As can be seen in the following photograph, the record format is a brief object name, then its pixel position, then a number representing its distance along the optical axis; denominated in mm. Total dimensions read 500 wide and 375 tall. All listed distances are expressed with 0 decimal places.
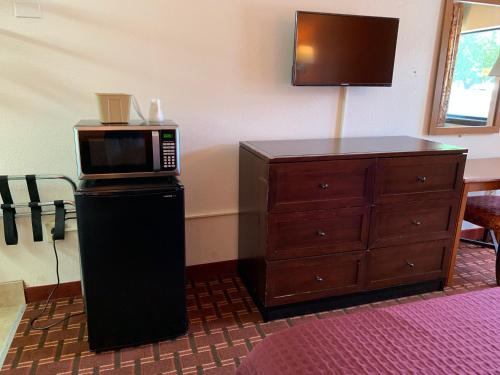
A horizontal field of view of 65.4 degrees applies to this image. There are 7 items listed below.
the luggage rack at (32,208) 2062
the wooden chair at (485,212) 2596
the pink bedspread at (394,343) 995
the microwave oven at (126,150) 1816
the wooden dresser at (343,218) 2100
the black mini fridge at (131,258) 1796
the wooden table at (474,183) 2467
